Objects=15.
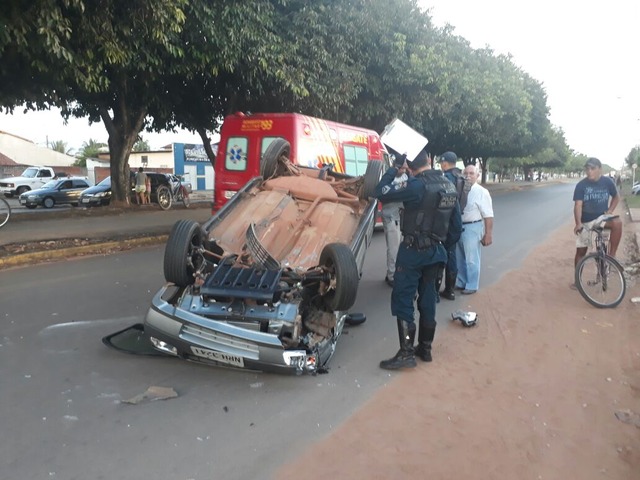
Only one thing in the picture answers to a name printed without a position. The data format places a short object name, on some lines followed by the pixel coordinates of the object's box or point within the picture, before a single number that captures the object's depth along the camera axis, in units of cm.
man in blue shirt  670
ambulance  1012
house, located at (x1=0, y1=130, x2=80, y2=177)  5278
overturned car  392
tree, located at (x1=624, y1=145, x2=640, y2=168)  6227
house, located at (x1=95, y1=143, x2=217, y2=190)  3403
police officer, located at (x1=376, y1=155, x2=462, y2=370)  436
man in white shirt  692
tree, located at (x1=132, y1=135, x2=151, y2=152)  6618
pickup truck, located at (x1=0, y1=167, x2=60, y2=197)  2841
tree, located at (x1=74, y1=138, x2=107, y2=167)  5881
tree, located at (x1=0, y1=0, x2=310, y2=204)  788
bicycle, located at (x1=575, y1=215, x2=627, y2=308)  636
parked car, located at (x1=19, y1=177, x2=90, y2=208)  2216
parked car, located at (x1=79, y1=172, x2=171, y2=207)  2036
